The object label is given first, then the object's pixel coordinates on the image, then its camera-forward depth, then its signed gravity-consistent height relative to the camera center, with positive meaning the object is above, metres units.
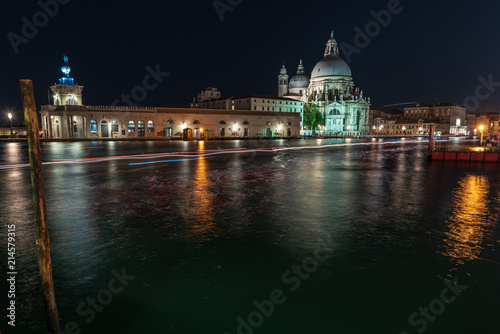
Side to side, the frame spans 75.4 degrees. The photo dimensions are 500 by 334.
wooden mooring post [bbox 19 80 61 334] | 3.51 -0.73
